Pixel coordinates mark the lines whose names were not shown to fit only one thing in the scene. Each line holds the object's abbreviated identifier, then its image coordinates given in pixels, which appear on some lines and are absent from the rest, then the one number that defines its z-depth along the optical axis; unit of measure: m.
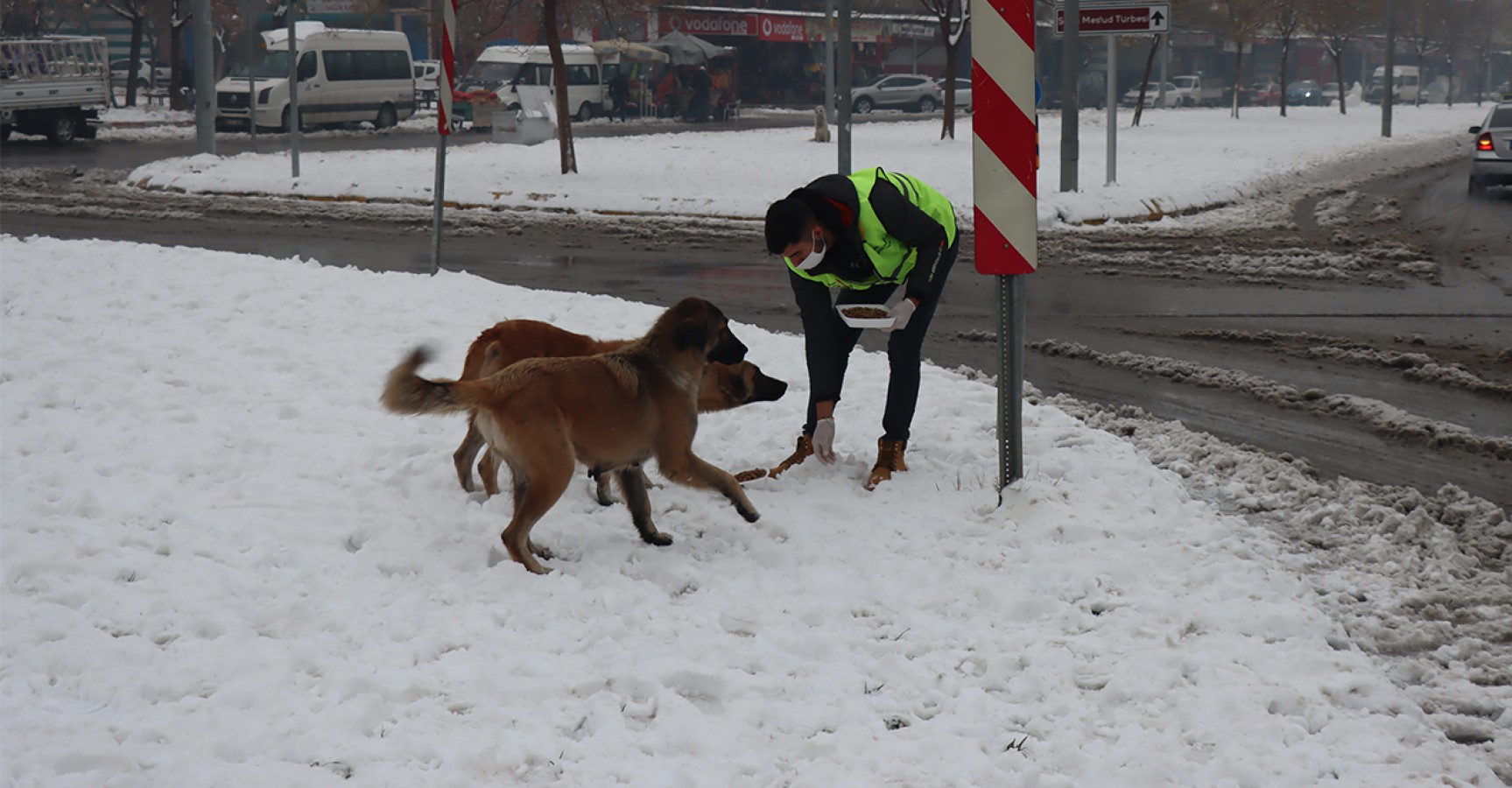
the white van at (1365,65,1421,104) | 84.00
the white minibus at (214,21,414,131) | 37.53
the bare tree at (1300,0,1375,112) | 51.94
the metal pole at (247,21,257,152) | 21.92
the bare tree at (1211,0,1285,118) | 48.06
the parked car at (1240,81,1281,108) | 75.25
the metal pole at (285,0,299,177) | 20.98
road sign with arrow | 16.69
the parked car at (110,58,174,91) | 62.95
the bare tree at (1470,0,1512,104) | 86.69
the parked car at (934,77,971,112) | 57.00
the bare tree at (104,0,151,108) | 47.15
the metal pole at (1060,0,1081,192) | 18.55
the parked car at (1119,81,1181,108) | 69.19
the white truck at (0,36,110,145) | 32.28
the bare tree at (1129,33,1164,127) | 42.47
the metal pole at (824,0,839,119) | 39.83
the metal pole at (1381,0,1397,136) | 41.62
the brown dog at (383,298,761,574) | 5.08
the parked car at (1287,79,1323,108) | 75.06
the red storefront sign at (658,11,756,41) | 61.28
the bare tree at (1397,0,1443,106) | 74.46
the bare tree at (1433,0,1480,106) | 78.94
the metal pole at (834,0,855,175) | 17.42
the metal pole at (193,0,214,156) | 25.77
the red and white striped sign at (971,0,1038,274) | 5.47
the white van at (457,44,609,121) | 42.34
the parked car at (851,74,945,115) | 59.66
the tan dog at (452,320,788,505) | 6.08
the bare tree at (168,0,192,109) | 44.34
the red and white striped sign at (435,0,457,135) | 10.44
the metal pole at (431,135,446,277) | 11.38
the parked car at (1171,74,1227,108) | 70.88
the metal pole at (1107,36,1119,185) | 20.00
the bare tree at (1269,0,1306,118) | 50.47
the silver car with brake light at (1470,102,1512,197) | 23.11
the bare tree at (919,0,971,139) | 32.77
